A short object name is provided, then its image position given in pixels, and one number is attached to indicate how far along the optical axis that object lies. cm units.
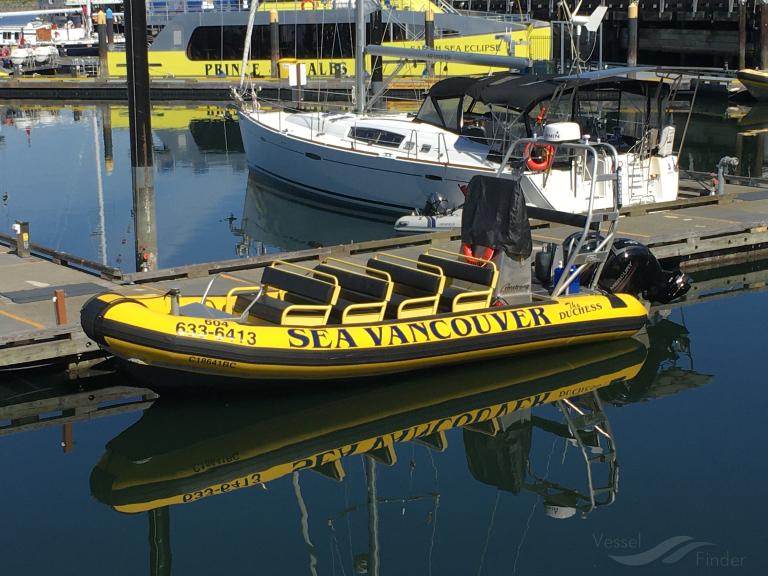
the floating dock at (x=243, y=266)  1364
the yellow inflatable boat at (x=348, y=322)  1250
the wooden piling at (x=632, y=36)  5269
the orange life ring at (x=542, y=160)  2089
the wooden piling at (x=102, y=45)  5306
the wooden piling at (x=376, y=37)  4603
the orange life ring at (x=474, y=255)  1482
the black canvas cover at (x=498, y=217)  1471
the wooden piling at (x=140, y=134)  1683
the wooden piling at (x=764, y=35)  4847
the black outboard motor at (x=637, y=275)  1622
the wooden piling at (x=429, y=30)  4569
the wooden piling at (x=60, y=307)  1373
